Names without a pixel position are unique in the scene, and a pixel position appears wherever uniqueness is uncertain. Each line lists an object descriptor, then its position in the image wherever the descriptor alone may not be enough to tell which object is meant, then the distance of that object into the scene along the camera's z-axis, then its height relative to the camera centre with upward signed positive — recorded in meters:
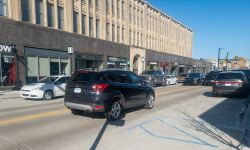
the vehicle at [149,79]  25.87 -1.18
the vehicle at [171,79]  31.11 -1.47
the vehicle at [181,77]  37.01 -1.37
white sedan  14.55 -1.29
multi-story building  20.45 +3.70
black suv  8.30 -0.88
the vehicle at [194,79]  30.64 -1.40
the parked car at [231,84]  15.12 -0.98
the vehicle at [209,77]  30.39 -1.11
